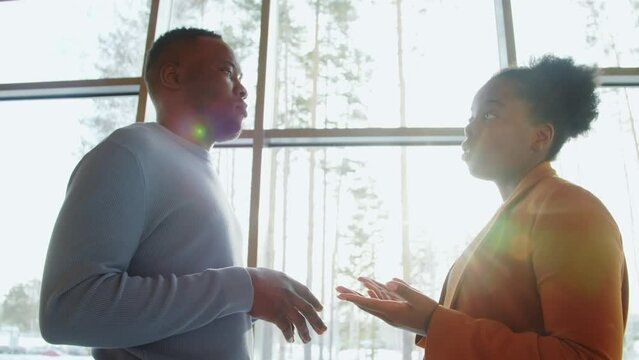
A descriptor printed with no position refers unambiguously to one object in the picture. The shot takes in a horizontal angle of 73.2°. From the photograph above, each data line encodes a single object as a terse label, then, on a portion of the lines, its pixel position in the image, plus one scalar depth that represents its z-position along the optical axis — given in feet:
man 2.33
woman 2.55
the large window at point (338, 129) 6.91
